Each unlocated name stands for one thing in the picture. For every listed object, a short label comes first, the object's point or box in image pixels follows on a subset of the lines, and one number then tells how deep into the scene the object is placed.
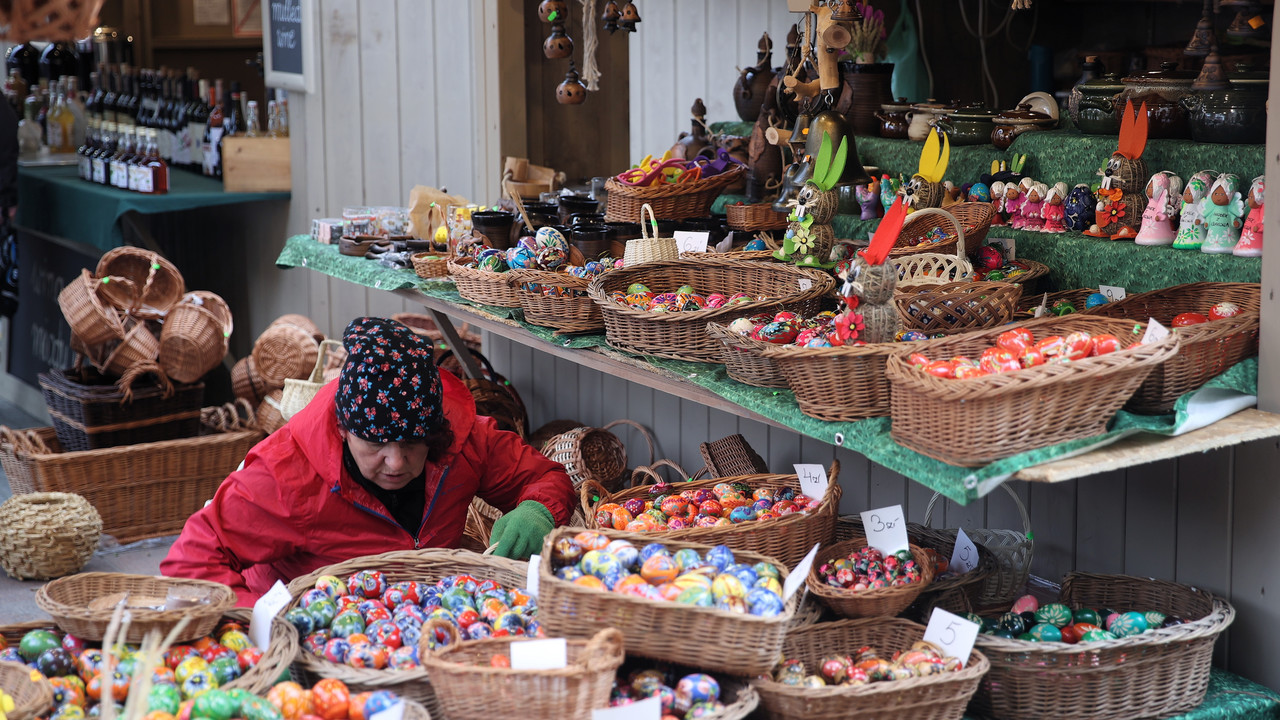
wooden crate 5.51
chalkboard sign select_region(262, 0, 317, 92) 5.26
